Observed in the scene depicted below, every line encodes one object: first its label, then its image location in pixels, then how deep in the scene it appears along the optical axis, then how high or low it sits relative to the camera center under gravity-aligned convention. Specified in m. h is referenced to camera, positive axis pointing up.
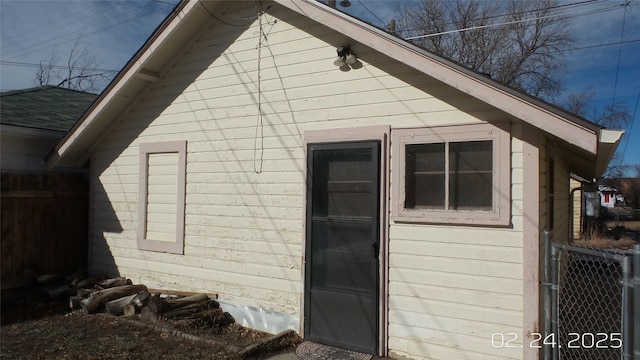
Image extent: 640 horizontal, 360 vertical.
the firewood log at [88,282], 7.39 -1.56
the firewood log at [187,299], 6.22 -1.55
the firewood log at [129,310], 6.39 -1.73
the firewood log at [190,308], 6.04 -1.64
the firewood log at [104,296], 6.62 -1.62
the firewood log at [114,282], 7.27 -1.53
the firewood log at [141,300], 6.32 -1.57
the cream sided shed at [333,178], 4.46 +0.21
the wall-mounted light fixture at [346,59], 5.30 +1.63
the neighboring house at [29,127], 7.55 +1.09
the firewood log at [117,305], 6.45 -1.68
